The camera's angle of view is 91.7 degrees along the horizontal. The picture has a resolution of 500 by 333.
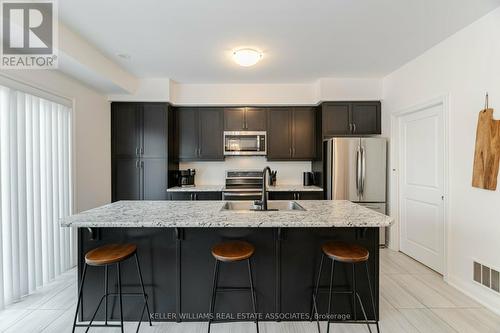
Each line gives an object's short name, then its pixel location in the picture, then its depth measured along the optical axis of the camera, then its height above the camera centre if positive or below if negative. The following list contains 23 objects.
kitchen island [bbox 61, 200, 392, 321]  2.10 -0.91
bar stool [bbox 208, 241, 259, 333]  1.77 -0.67
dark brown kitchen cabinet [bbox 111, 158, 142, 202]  4.13 -0.24
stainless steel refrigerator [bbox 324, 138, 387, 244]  3.78 -0.11
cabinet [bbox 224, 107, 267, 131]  4.37 +0.82
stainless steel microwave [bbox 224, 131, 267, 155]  4.33 +0.38
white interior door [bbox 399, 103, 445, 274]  2.98 -0.29
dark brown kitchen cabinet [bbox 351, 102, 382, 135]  4.10 +0.78
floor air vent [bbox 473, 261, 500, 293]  2.20 -1.06
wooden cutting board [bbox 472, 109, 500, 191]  2.18 +0.11
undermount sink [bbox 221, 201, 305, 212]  2.65 -0.47
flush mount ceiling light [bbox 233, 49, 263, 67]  2.81 +1.27
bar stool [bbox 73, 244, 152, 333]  1.76 -0.69
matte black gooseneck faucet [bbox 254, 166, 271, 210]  2.29 -0.32
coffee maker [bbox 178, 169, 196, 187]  4.39 -0.24
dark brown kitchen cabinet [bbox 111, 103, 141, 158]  4.14 +0.63
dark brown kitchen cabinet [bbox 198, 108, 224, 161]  4.37 +0.57
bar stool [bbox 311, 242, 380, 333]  1.77 -0.67
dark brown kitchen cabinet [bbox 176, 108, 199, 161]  4.39 +0.59
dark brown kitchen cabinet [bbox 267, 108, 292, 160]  4.39 +0.55
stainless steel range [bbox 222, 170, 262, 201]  4.22 -0.34
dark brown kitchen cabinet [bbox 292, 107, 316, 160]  4.40 +0.57
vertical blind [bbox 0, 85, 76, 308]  2.34 -0.29
